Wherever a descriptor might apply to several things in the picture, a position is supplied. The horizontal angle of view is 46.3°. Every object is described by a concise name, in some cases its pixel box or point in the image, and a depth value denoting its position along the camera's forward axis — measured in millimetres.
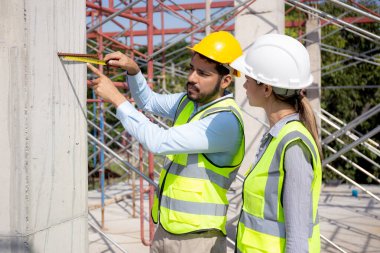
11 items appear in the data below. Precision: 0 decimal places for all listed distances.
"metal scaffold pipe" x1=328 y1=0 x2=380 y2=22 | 3438
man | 2023
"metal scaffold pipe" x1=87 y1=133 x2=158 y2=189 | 2760
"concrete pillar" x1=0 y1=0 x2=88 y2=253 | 1643
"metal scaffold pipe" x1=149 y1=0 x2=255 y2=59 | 3892
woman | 1569
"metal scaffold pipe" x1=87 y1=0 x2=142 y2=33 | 3480
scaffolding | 3523
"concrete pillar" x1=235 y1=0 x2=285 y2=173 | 5047
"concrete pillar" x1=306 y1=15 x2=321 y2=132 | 8633
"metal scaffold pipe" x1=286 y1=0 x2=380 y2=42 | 4207
